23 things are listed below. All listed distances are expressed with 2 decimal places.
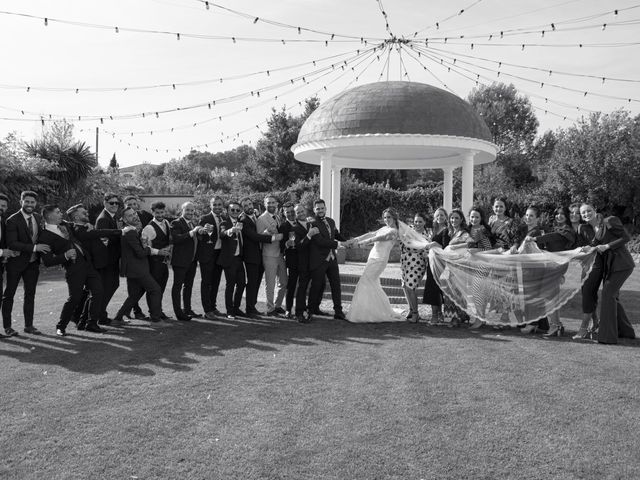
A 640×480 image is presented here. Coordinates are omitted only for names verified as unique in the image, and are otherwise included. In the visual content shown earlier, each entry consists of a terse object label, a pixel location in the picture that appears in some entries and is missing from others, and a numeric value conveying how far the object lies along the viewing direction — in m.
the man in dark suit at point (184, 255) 9.20
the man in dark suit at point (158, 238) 9.04
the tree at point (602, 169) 27.55
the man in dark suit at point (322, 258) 9.37
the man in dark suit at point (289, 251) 9.72
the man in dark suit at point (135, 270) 8.62
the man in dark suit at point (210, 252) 9.40
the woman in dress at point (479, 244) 8.76
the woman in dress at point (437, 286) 9.16
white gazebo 14.77
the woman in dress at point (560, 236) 8.73
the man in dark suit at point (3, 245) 7.84
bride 9.42
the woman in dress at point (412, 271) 9.45
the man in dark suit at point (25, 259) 7.91
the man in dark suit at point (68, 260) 8.09
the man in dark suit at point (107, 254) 8.73
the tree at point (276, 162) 43.62
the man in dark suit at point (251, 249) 9.54
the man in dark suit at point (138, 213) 9.26
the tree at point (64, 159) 22.12
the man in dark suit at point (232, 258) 9.45
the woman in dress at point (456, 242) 8.95
